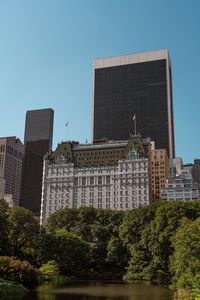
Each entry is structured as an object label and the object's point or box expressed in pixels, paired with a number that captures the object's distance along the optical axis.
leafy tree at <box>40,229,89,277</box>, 84.20
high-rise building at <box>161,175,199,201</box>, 186.88
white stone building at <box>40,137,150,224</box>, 175.62
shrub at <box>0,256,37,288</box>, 52.89
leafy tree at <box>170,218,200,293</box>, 43.88
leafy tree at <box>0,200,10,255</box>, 70.06
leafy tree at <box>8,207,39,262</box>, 81.50
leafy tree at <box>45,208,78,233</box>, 113.56
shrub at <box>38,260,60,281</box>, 72.69
